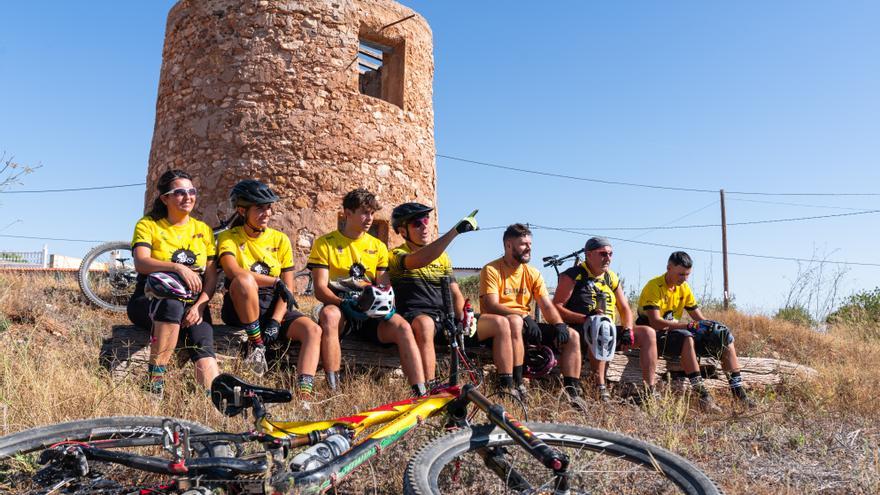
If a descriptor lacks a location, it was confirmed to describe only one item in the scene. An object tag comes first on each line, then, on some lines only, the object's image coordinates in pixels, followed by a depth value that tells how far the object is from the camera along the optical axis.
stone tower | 8.63
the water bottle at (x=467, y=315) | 3.76
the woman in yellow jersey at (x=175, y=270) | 4.27
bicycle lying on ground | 2.23
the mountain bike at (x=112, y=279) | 7.26
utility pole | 20.13
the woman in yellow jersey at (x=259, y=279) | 4.62
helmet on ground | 5.28
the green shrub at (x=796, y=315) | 11.12
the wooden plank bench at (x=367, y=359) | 4.75
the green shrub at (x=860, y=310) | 11.31
